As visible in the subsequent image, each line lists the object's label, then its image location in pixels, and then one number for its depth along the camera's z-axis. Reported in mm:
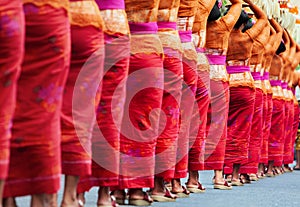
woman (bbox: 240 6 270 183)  14811
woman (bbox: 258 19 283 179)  15957
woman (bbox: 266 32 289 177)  17937
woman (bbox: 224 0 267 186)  13783
